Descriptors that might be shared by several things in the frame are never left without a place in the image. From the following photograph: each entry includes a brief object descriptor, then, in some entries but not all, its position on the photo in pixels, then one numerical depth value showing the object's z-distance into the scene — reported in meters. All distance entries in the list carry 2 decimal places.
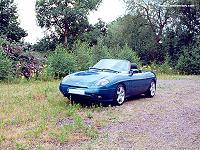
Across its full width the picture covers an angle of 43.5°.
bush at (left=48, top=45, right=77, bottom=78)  12.78
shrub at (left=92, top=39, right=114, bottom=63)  14.89
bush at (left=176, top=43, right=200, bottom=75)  18.04
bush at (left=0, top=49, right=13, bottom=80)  11.41
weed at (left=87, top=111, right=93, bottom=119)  5.87
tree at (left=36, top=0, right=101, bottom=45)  31.79
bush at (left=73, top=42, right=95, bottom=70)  13.50
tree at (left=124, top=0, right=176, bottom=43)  22.01
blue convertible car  6.65
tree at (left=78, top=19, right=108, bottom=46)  32.65
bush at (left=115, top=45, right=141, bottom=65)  16.01
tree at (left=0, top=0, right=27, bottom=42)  20.09
